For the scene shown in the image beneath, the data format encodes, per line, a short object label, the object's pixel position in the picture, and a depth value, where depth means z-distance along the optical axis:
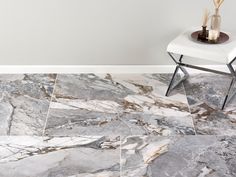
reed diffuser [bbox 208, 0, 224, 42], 2.47
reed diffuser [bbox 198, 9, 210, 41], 2.49
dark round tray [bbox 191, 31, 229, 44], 2.46
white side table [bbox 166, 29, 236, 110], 2.32
